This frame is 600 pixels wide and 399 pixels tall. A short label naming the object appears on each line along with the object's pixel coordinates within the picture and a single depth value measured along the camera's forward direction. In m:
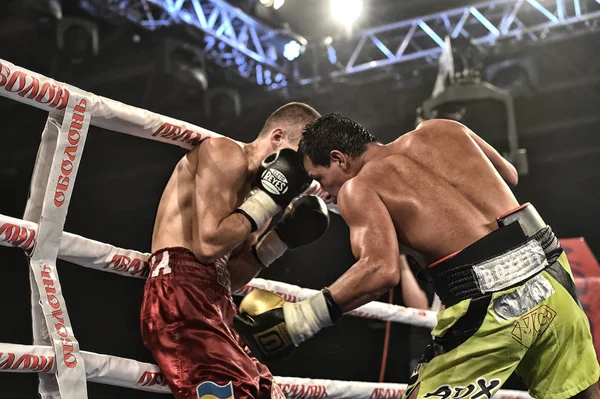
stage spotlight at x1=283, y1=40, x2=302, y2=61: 5.80
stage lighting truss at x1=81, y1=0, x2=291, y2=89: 4.99
